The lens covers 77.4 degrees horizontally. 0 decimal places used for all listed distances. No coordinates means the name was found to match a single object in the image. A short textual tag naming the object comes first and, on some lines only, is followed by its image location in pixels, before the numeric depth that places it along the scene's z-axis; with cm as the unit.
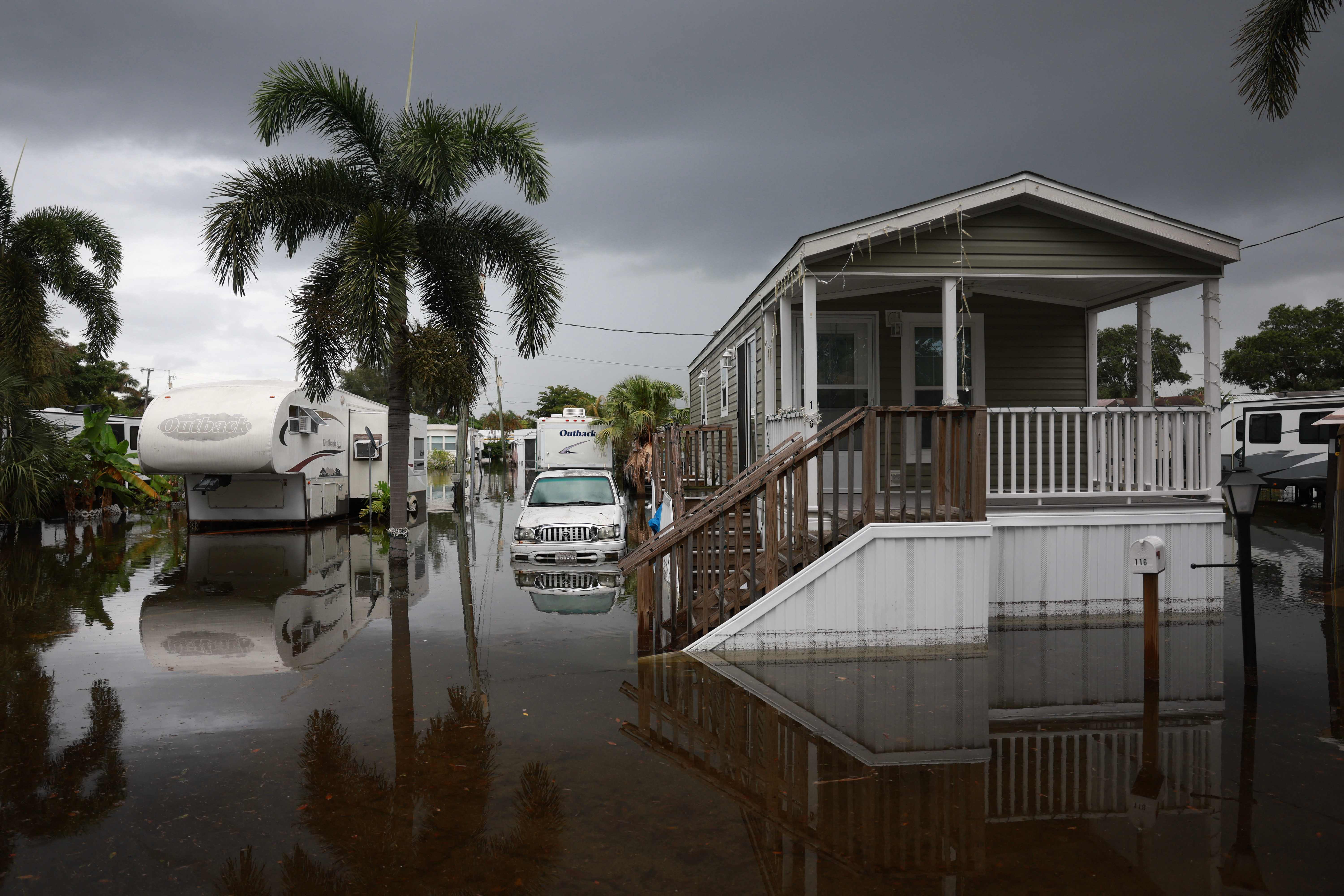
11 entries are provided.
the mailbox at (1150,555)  641
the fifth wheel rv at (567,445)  2816
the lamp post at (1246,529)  612
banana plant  2025
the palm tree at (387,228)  1293
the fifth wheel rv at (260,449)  1644
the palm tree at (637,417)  2736
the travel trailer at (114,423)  2280
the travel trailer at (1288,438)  2008
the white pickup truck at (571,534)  1231
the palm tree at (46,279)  1731
